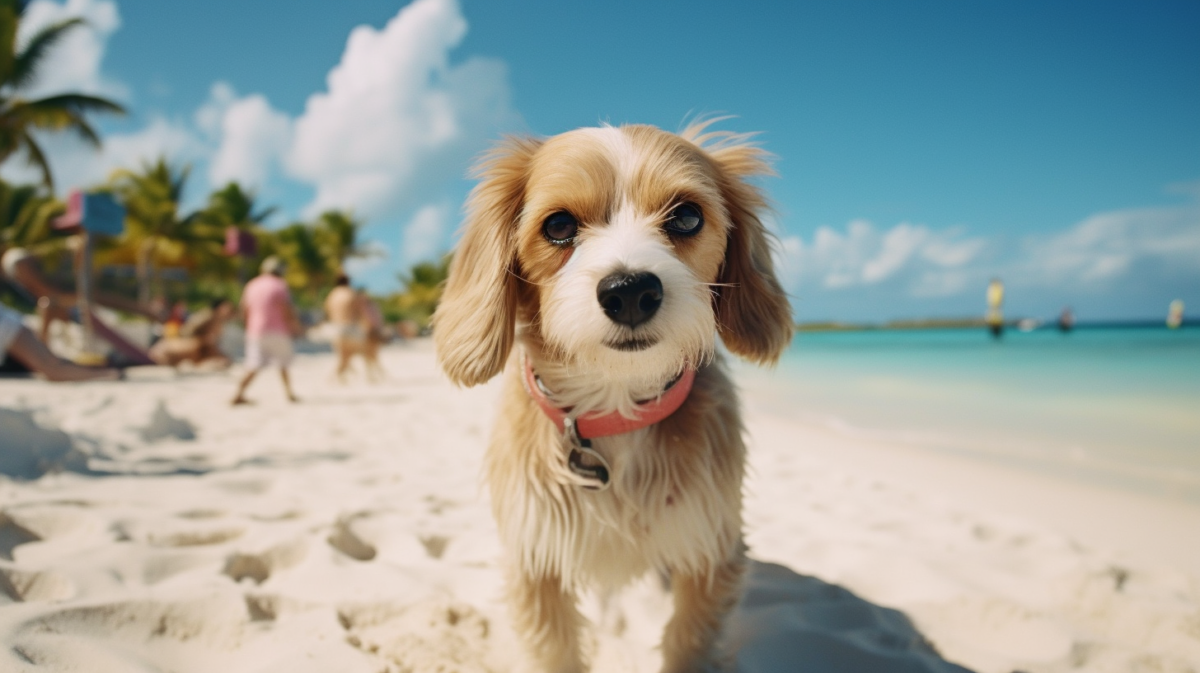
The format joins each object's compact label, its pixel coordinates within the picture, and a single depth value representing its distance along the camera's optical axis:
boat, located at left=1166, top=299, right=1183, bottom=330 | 60.61
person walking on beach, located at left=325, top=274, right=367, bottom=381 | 11.59
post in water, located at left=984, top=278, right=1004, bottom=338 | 38.03
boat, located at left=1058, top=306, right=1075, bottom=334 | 56.50
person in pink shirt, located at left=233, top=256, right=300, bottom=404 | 8.77
